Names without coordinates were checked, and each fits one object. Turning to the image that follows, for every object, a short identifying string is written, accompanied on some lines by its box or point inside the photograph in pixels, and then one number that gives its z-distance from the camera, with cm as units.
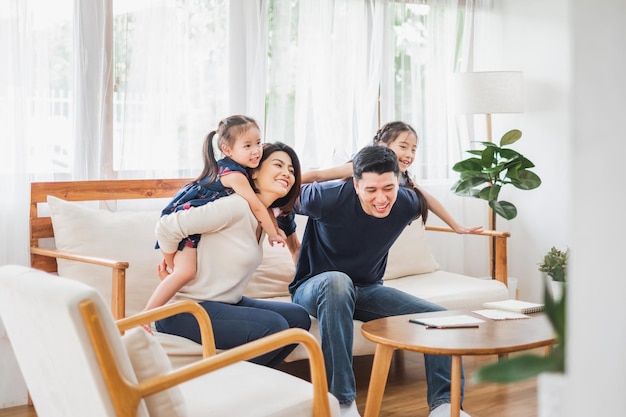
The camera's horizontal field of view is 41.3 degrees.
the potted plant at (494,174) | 446
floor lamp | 459
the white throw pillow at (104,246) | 325
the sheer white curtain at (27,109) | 339
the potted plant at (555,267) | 430
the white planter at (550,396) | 85
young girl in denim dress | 291
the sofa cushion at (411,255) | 405
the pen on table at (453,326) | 268
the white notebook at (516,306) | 296
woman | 280
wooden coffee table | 241
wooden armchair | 167
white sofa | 324
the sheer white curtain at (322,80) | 430
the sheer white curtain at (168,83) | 380
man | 292
